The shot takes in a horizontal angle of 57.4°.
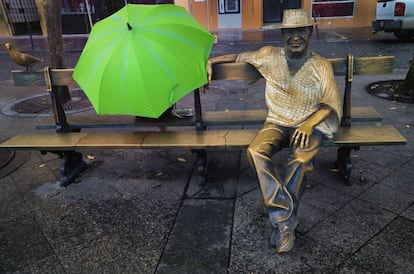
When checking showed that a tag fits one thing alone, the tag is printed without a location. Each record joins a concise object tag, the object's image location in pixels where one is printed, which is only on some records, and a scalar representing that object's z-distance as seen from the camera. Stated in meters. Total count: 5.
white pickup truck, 10.38
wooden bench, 3.44
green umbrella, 3.03
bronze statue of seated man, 2.70
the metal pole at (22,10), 17.66
